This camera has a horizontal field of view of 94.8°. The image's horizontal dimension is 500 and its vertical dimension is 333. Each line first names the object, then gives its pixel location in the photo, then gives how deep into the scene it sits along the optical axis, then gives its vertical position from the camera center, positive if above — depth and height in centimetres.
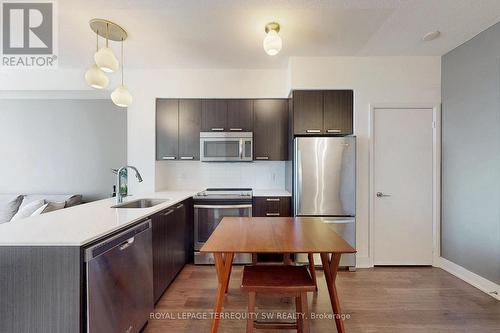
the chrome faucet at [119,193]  238 -31
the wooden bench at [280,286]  141 -76
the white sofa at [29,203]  295 -55
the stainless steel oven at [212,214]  300 -66
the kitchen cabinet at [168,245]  207 -84
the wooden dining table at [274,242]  128 -48
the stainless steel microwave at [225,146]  329 +26
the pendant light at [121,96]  228 +67
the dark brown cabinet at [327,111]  298 +69
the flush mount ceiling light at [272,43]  196 +103
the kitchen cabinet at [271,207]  302 -56
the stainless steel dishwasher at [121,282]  123 -74
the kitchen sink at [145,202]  263 -46
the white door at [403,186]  296 -28
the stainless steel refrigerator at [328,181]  280 -21
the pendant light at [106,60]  187 +85
